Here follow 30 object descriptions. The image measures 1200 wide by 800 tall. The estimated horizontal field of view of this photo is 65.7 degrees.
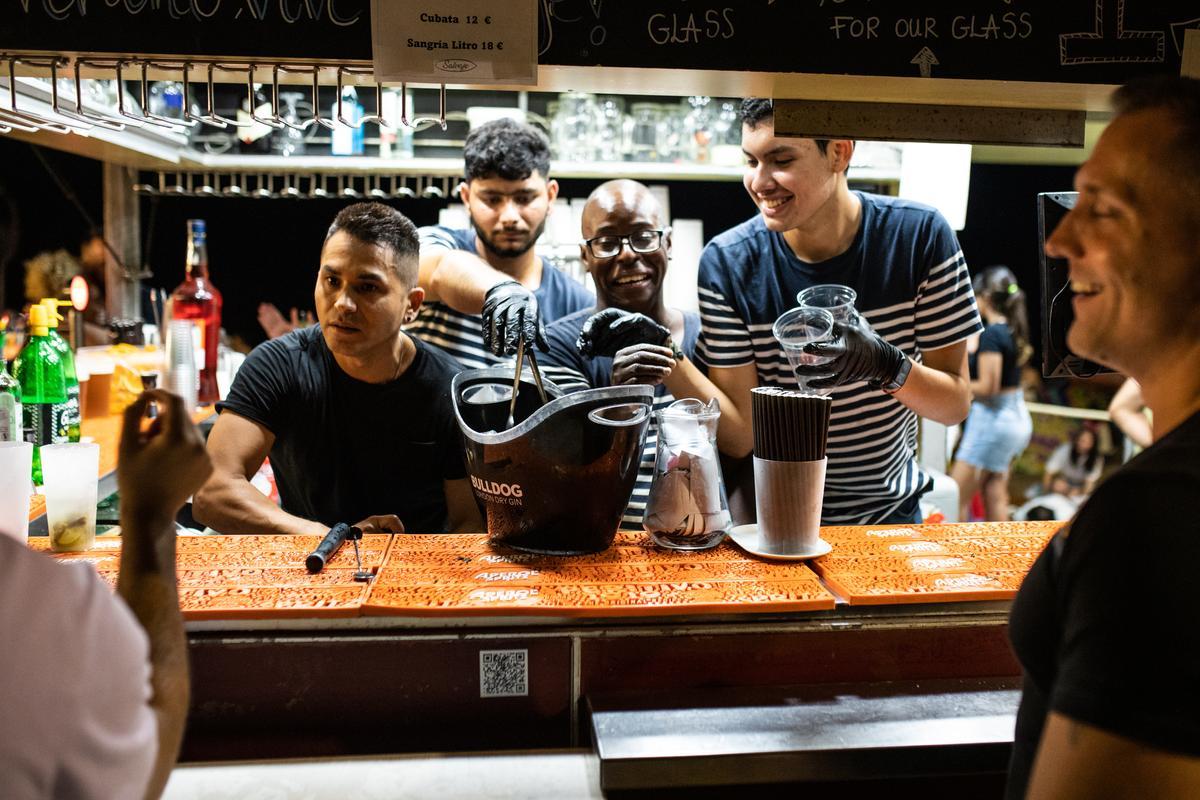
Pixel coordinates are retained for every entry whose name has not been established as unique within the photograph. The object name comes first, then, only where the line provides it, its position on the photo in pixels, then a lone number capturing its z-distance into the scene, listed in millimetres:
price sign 1367
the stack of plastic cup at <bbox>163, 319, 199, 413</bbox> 3080
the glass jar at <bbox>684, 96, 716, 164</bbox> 4066
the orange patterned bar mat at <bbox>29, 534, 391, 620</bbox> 1235
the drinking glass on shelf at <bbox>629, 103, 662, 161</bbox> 4062
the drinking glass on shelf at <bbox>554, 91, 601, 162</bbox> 3984
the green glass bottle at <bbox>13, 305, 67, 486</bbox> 2283
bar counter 1264
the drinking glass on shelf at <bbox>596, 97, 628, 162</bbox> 3990
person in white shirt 623
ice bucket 1320
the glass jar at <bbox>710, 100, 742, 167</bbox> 4078
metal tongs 1509
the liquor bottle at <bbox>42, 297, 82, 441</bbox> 2285
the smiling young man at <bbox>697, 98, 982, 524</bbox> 1968
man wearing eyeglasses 2023
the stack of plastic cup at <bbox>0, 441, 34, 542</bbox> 1440
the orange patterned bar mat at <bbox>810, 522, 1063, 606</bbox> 1342
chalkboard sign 1361
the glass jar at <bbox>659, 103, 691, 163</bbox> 4082
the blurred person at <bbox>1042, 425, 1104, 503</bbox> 5238
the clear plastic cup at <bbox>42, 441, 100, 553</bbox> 1495
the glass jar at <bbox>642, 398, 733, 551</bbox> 1480
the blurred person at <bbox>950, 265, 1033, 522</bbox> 4703
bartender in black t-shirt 1954
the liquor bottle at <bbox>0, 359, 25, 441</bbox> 1798
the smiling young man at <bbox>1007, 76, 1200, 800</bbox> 668
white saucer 1468
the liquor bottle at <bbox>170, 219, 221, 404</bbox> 3344
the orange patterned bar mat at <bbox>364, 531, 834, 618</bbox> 1257
